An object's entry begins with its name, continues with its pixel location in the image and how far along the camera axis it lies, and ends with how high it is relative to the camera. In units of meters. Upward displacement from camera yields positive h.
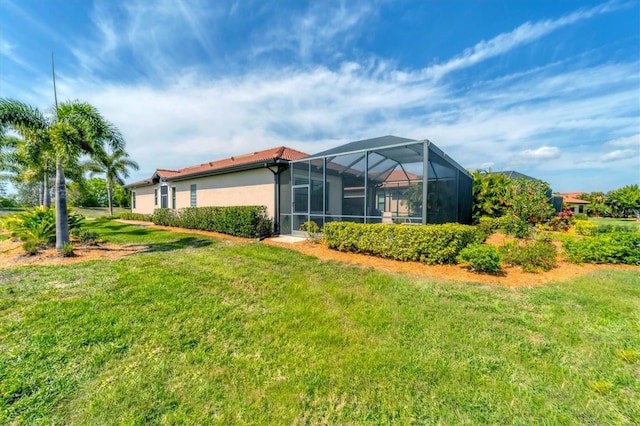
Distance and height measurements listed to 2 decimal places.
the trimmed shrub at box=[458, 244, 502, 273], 5.33 -1.13
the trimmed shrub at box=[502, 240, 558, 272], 5.80 -1.20
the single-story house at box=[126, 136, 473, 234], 7.96 +0.95
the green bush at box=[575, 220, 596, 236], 11.52 -1.00
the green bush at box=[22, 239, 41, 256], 6.53 -1.16
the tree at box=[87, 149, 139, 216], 23.53 +3.78
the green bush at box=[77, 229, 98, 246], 8.20 -1.12
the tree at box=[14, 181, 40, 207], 27.92 +1.30
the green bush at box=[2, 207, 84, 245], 7.09 -0.62
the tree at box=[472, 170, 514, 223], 14.02 +0.72
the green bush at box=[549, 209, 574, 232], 13.02 -0.73
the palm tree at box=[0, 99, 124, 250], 6.62 +2.17
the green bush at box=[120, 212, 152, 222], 19.33 -0.92
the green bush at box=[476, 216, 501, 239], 11.90 -0.84
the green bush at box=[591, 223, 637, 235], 10.99 -0.97
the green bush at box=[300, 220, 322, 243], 9.20 -0.91
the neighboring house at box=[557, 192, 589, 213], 33.38 +0.71
